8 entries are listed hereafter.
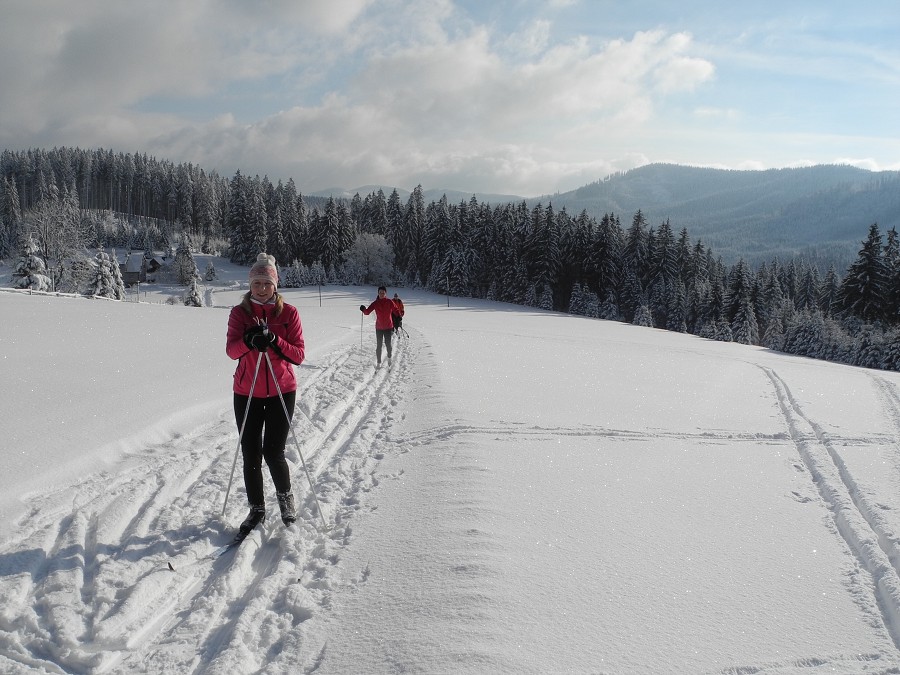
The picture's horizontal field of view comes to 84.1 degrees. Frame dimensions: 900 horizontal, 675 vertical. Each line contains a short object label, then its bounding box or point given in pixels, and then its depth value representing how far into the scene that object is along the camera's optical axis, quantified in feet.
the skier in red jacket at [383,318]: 40.68
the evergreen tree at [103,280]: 135.54
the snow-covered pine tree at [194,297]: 141.38
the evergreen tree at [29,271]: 126.82
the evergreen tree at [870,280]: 132.36
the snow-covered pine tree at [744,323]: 171.63
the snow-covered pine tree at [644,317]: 179.42
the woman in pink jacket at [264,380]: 13.19
